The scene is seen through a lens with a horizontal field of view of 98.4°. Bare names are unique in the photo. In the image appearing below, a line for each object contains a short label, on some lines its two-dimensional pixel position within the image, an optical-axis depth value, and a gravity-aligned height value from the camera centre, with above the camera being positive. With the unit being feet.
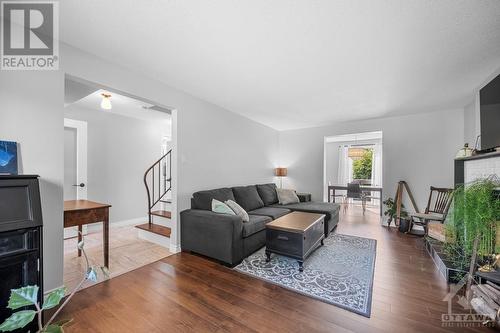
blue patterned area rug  6.66 -4.05
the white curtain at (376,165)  24.14 +0.13
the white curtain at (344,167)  25.88 -0.11
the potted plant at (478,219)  6.47 -1.67
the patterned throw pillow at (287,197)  15.71 -2.30
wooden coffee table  8.37 -2.92
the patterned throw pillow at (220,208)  9.68 -1.92
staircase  15.35 -1.18
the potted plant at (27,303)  2.22 -1.54
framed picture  5.49 +0.19
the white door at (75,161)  12.26 +0.25
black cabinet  4.52 -1.56
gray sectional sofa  8.81 -2.75
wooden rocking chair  11.93 -2.53
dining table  19.22 -2.01
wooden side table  7.35 -1.78
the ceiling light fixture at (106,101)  10.42 +3.10
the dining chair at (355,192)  19.57 -2.36
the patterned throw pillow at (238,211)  9.82 -2.09
